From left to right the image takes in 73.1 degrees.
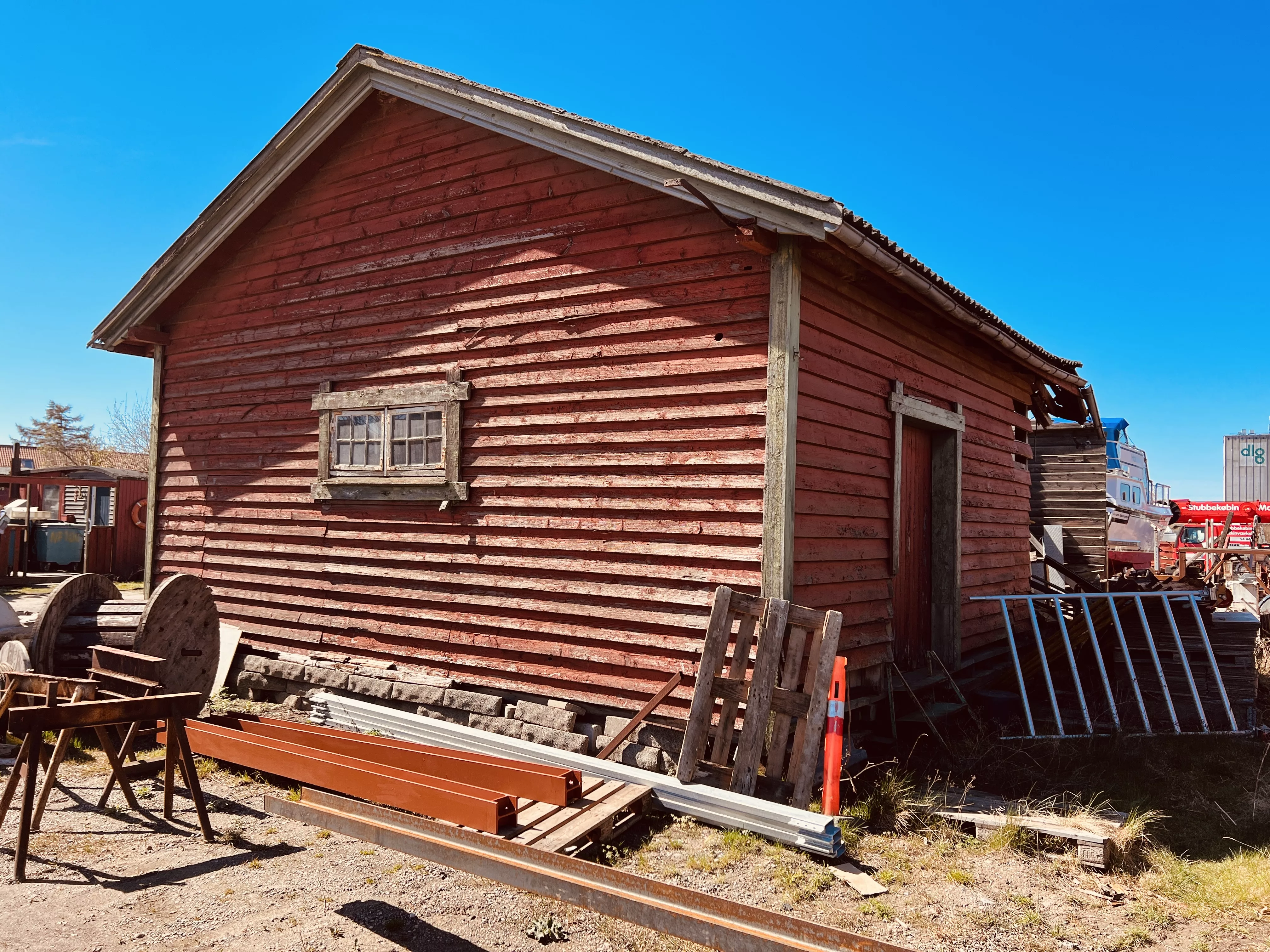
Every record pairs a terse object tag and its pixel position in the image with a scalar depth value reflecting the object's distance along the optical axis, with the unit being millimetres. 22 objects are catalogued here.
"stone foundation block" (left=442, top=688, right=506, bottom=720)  7035
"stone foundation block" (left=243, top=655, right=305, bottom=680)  8367
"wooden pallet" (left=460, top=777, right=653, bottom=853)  4613
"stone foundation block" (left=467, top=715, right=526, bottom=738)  6816
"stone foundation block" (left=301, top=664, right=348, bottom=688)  8000
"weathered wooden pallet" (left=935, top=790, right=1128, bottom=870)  4785
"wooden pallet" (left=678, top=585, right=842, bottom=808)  5305
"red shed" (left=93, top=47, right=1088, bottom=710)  6129
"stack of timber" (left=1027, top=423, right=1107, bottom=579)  13133
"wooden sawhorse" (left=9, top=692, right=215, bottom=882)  4301
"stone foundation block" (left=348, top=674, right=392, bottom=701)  7668
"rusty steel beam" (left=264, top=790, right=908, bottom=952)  2715
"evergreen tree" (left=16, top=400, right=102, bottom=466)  53156
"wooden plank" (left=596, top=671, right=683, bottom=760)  5871
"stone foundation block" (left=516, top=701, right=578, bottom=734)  6535
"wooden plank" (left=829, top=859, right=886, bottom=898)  4371
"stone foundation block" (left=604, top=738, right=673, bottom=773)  6000
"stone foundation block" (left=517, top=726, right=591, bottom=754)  6406
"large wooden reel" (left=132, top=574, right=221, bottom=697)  6285
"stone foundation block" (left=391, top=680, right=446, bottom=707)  7355
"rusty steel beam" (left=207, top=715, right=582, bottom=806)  4668
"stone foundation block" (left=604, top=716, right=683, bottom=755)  5984
